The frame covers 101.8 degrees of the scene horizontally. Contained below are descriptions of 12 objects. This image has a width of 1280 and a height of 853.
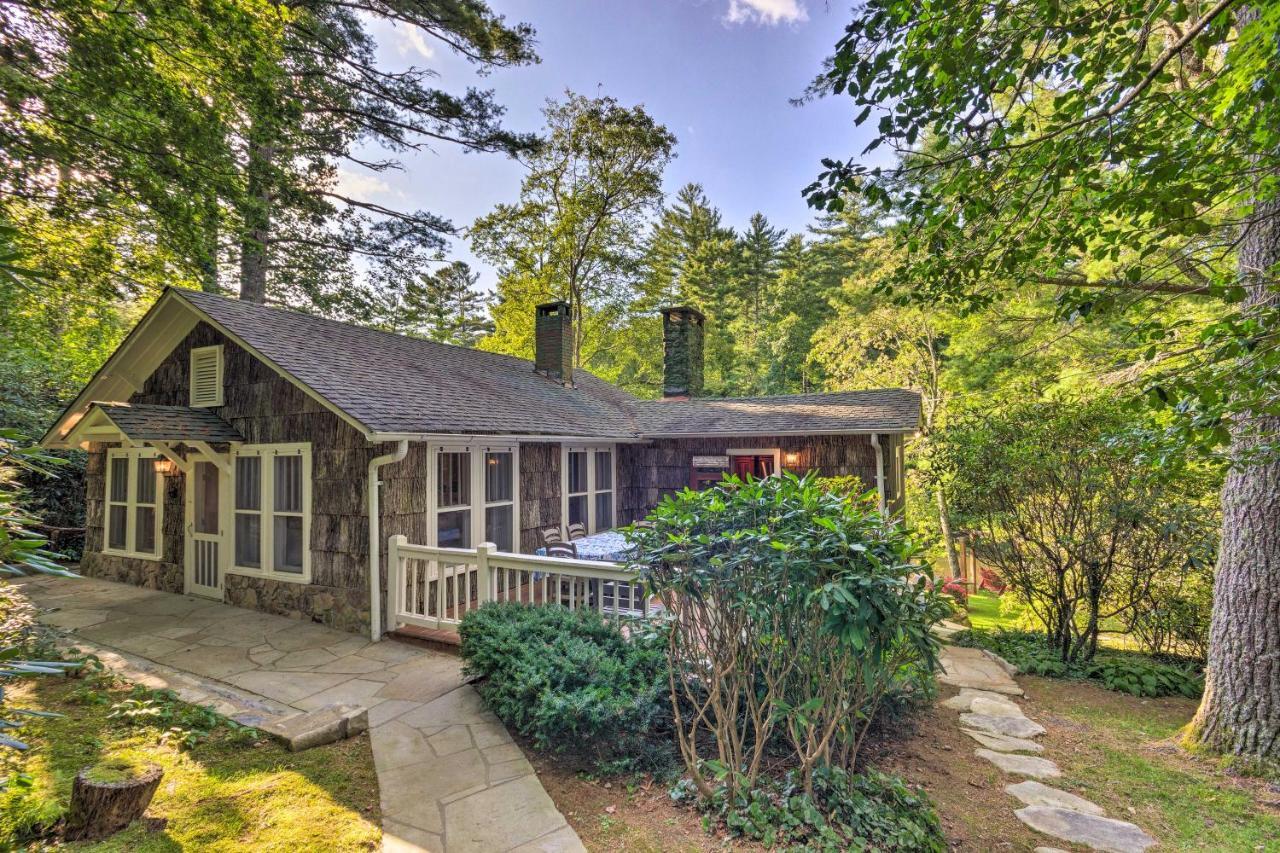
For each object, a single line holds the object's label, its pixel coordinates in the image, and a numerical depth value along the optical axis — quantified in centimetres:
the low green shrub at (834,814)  259
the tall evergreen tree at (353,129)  1051
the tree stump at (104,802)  253
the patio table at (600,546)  683
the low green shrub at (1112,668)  496
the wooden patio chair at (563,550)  661
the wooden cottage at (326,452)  591
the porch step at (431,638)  525
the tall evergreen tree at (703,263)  2231
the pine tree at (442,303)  1487
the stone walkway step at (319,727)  350
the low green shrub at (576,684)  328
